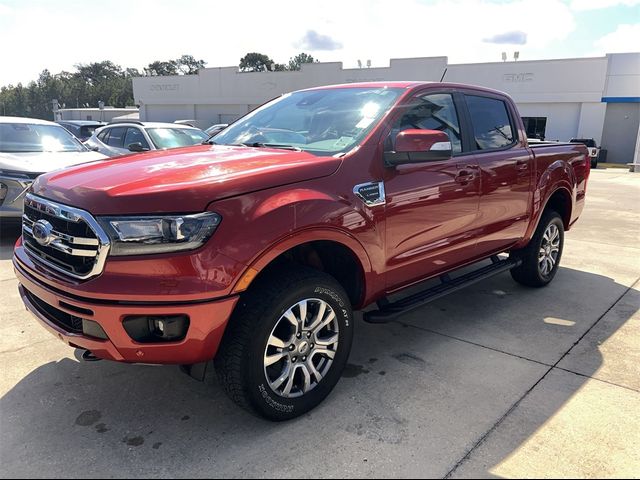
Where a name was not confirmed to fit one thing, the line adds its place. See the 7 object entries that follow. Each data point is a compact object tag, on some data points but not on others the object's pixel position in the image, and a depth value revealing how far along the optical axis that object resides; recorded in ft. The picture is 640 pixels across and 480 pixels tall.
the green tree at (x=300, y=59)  365.47
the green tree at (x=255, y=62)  324.50
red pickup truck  7.55
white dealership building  94.99
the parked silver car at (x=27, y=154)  21.08
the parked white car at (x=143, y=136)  30.09
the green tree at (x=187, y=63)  373.61
